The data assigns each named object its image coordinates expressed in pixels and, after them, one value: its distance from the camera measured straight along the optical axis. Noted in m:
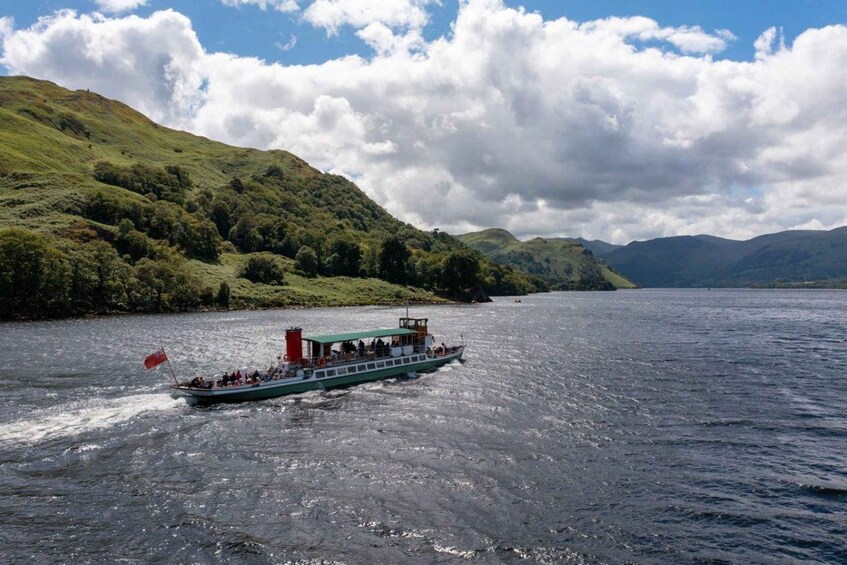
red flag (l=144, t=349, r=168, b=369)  51.24
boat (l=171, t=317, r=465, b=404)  57.78
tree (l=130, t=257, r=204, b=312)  153.12
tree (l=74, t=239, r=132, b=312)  139.62
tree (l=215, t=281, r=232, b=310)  172.50
